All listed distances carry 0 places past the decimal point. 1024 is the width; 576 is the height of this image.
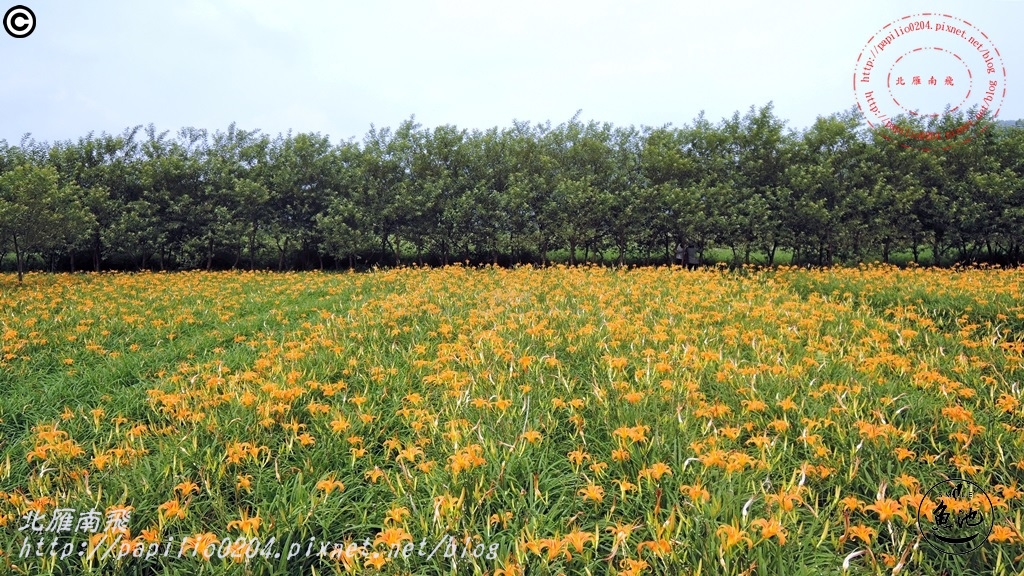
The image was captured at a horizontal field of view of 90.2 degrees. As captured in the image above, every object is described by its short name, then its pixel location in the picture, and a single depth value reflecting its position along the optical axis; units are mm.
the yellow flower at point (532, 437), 2987
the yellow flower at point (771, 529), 2010
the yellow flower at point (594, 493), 2473
